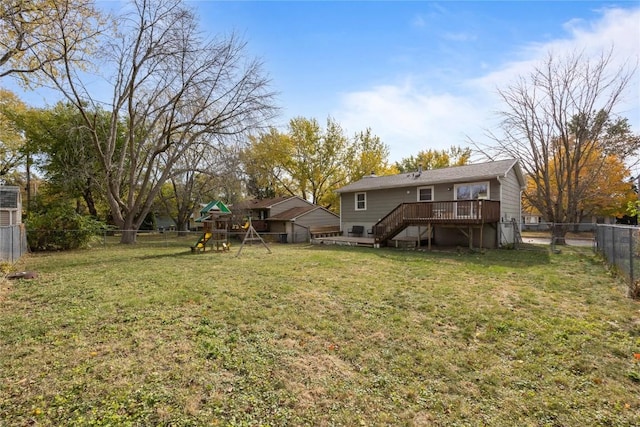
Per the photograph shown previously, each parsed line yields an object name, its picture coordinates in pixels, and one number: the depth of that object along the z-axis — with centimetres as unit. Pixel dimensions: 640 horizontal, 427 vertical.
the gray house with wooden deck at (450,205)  1316
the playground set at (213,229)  1395
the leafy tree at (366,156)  2942
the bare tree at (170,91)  1549
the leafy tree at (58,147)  2136
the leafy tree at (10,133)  2220
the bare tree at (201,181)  1858
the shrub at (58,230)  1394
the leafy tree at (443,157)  3309
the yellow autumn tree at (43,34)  799
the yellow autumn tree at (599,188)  1791
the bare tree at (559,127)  1653
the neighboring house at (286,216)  2130
